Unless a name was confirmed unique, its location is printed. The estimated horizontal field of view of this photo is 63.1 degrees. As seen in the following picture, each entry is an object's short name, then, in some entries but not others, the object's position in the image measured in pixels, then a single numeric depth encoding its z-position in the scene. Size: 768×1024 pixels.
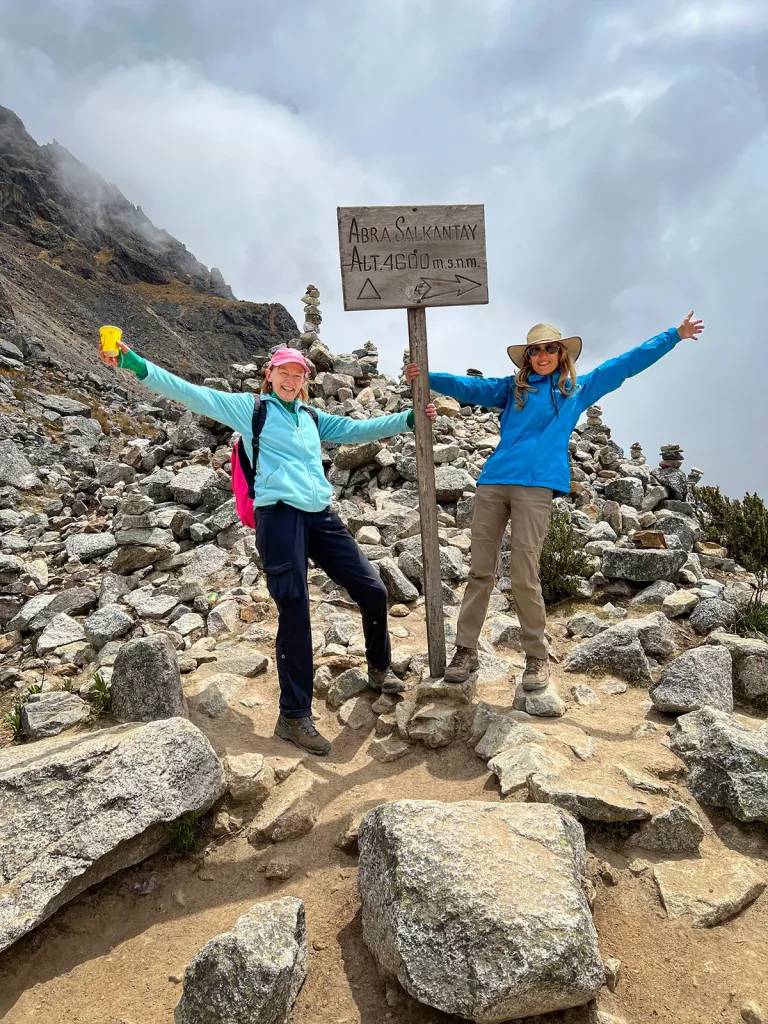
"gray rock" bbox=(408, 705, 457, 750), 4.86
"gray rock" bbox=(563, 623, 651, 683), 5.75
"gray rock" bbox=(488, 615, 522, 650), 6.68
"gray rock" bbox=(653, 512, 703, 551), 9.67
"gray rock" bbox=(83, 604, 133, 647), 7.41
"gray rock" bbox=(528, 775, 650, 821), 3.71
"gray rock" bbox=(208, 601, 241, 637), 7.43
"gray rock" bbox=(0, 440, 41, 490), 15.68
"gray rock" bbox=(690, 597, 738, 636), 6.65
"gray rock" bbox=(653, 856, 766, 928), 3.21
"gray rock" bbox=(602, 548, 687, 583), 7.76
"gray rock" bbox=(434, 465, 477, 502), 10.29
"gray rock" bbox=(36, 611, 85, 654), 7.65
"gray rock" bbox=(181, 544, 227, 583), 9.38
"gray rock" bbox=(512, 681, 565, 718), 5.08
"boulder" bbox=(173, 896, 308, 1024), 2.74
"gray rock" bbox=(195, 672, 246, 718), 5.43
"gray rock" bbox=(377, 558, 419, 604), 7.66
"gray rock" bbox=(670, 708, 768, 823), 3.79
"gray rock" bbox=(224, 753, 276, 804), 4.30
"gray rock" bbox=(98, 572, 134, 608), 8.87
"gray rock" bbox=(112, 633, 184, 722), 4.95
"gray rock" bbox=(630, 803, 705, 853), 3.68
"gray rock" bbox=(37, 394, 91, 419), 25.69
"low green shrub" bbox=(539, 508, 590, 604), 7.77
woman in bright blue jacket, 5.05
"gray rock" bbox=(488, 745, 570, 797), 4.05
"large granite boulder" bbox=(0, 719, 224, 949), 3.43
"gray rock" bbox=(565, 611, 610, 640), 6.89
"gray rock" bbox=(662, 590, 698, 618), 7.01
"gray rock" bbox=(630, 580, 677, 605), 7.40
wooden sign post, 5.02
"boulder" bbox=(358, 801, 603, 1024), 2.68
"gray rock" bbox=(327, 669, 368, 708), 5.65
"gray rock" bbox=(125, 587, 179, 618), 8.14
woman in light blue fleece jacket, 4.72
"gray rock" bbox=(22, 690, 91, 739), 5.04
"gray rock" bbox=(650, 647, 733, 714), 4.95
